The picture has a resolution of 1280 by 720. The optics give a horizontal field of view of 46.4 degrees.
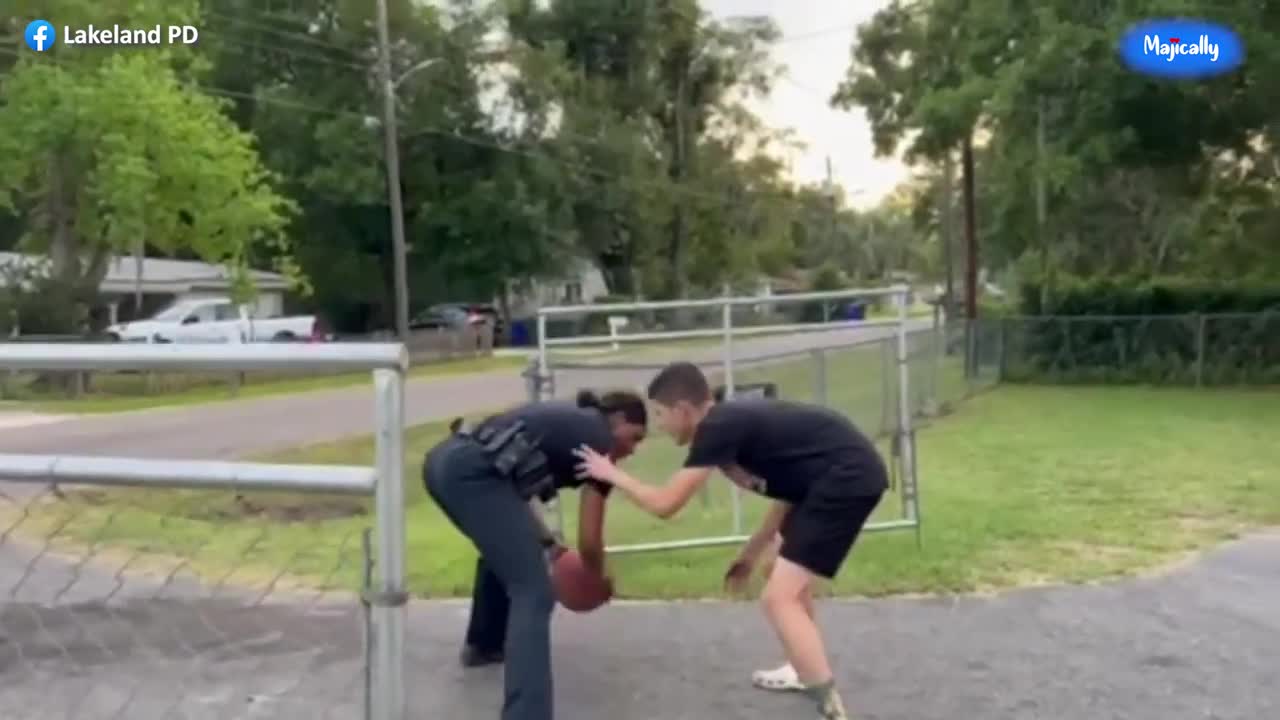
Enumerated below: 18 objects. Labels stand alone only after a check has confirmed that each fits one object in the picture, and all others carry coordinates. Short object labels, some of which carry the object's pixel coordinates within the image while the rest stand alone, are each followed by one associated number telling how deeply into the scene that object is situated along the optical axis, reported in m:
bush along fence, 27.38
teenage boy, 5.56
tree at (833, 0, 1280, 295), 25.14
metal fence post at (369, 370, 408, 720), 3.02
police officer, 5.04
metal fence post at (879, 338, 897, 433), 13.06
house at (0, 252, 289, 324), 48.91
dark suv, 50.53
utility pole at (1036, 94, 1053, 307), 26.44
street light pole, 38.15
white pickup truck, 35.47
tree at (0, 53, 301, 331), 33.31
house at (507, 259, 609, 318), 57.44
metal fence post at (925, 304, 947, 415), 22.94
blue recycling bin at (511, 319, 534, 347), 51.65
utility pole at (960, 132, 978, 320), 36.44
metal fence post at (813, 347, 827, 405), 10.91
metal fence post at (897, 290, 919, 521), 9.47
